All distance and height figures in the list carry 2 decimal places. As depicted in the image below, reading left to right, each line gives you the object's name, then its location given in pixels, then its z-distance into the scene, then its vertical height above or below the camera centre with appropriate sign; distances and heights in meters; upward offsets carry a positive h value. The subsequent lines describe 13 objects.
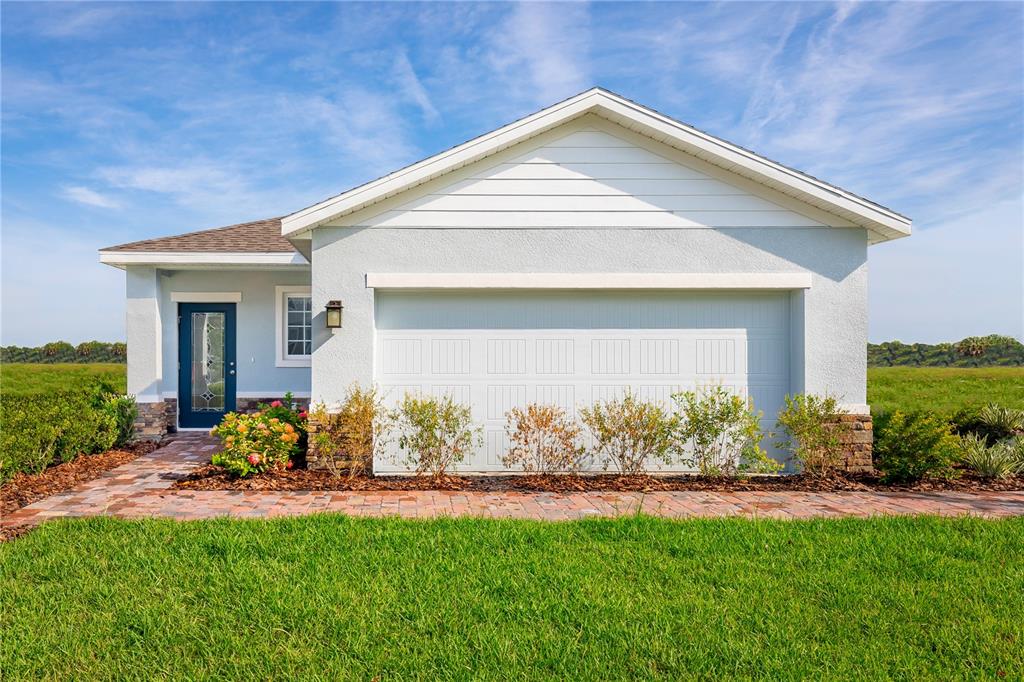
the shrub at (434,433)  7.86 -1.03
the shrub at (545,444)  8.10 -1.19
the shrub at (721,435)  7.95 -1.07
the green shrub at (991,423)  9.23 -1.09
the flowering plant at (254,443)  7.59 -1.12
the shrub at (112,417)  9.52 -0.99
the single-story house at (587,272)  8.07 +1.11
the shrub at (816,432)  7.82 -1.00
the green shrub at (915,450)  7.61 -1.21
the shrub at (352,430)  7.73 -0.96
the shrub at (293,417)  8.35 -0.86
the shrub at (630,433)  7.95 -1.02
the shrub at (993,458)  8.06 -1.41
